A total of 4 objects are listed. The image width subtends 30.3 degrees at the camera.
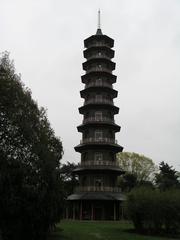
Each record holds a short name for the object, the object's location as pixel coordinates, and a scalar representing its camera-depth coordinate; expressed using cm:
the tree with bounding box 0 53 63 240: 1702
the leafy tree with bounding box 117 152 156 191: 5912
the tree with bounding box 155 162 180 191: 4312
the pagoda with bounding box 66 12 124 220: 3697
